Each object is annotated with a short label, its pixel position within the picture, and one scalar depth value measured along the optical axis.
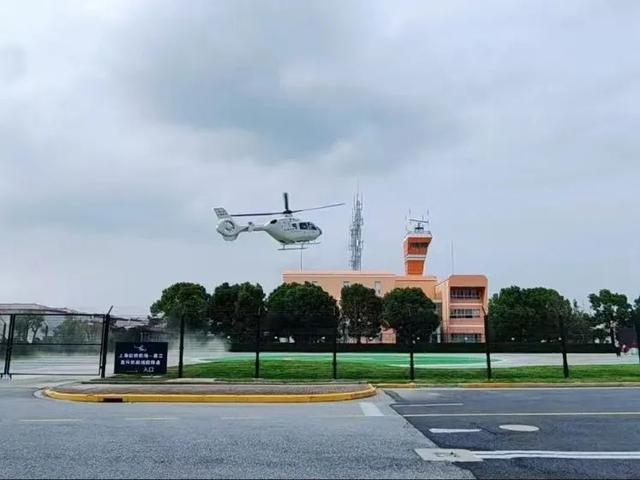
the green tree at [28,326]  23.75
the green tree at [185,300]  75.61
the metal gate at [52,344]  21.69
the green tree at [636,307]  84.54
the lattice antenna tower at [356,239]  120.88
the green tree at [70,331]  24.28
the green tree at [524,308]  78.31
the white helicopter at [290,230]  61.69
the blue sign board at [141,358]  19.28
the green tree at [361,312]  80.94
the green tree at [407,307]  74.19
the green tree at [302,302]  77.88
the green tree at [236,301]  66.38
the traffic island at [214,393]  13.77
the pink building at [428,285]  93.44
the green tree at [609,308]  85.53
